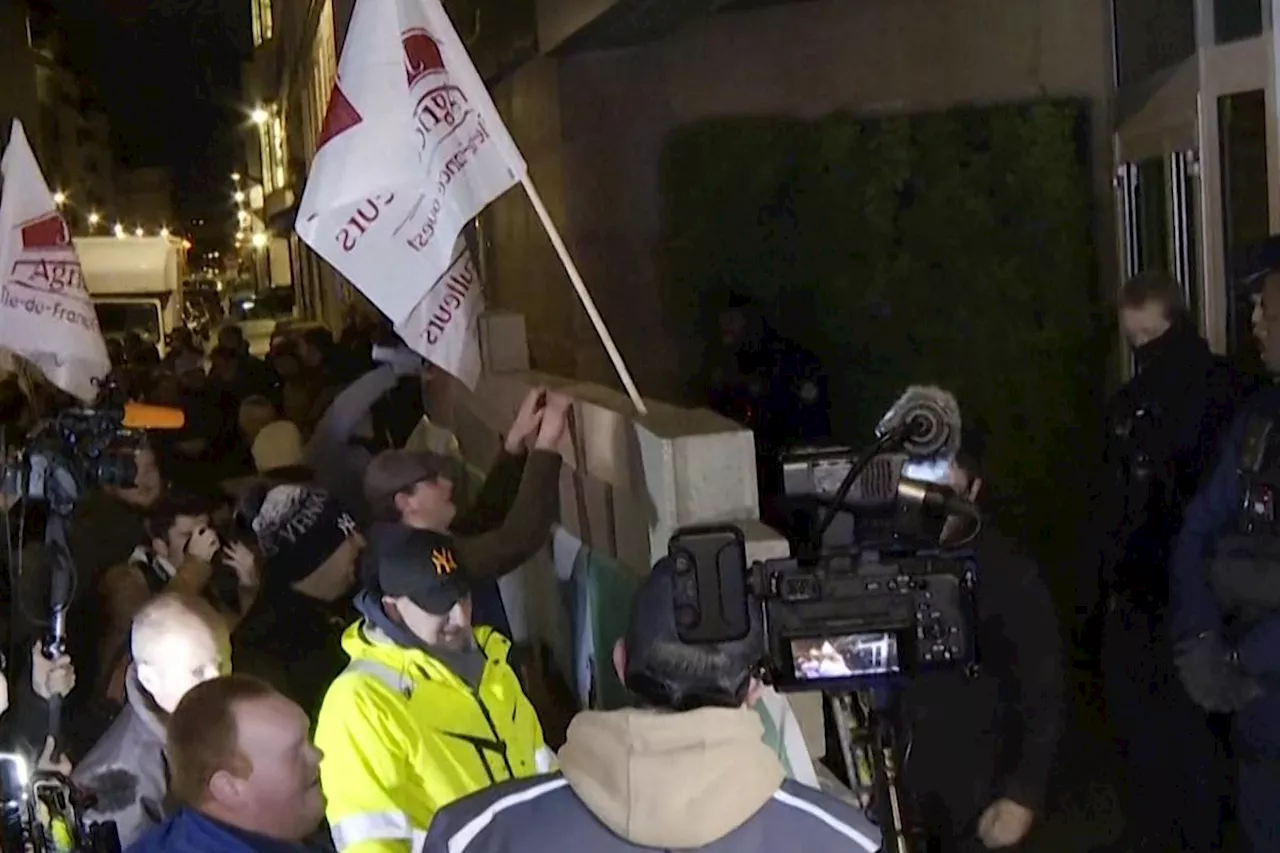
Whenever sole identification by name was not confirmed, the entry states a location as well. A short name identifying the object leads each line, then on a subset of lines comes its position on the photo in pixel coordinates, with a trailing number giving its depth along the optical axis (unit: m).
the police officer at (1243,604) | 4.21
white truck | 22.88
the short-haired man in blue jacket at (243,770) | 2.92
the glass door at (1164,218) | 7.21
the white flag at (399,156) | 4.42
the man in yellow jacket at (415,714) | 3.32
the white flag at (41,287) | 6.18
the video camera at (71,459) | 4.70
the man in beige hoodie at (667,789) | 2.38
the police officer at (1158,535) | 5.65
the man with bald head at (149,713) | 3.73
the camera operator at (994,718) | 3.93
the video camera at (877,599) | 2.90
